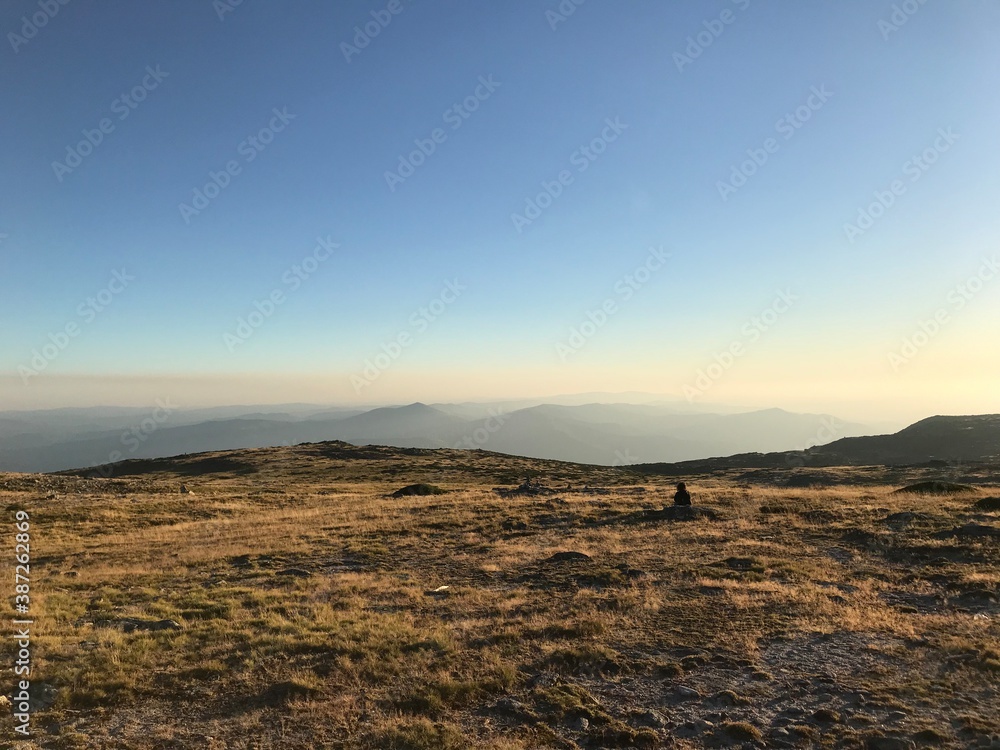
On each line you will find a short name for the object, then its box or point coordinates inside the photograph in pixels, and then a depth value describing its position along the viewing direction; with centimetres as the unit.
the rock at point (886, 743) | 749
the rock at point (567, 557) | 1965
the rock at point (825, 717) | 841
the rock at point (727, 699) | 904
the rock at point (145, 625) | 1306
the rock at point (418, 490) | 4466
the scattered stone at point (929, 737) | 759
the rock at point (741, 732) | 801
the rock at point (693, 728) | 818
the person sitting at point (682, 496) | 2994
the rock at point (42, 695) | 910
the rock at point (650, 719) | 850
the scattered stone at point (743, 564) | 1734
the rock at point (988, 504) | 2518
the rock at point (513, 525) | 2735
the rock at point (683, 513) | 2742
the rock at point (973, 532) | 1956
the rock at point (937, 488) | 3241
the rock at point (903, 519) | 2255
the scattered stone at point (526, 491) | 4169
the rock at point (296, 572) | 1922
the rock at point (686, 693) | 928
